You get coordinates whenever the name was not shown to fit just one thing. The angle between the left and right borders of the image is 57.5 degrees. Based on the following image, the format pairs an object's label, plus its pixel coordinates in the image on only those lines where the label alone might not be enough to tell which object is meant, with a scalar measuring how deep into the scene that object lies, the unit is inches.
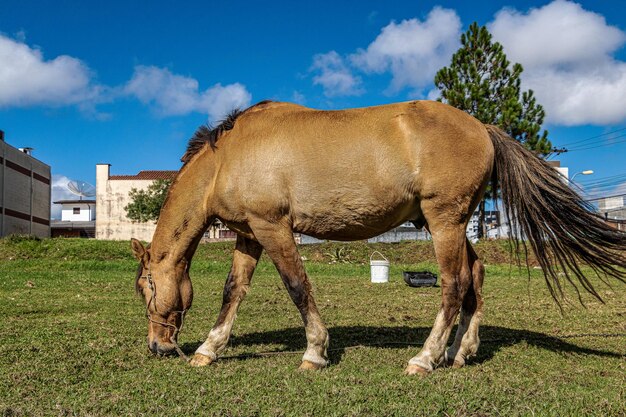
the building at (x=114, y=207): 2657.0
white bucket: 661.9
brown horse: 206.2
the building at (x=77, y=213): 3328.5
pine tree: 1269.7
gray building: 1866.1
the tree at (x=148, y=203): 2322.8
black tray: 604.7
